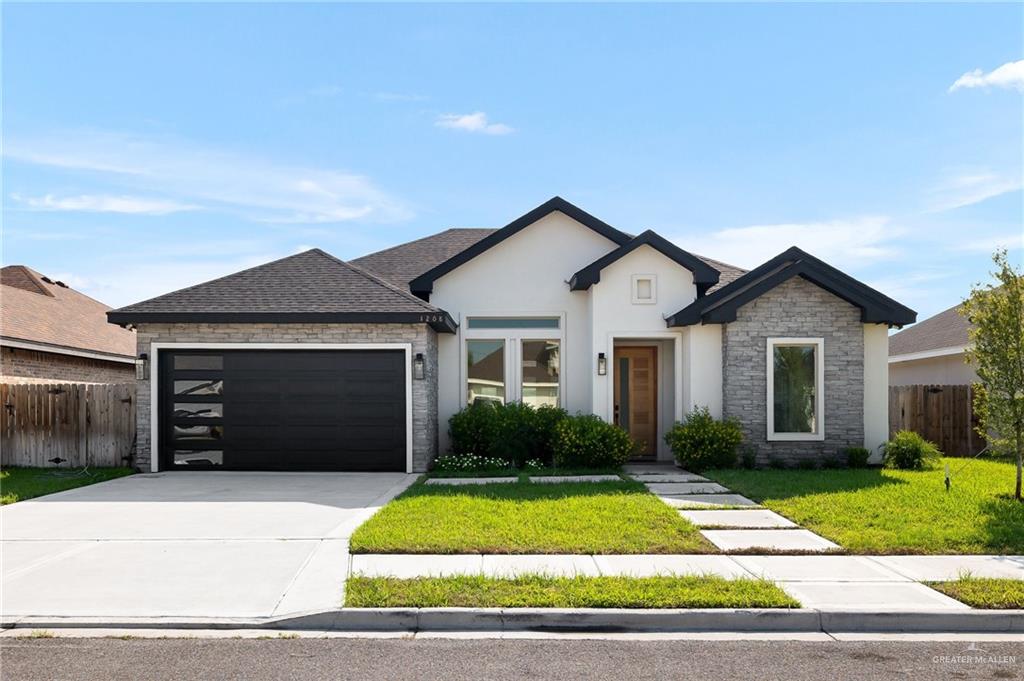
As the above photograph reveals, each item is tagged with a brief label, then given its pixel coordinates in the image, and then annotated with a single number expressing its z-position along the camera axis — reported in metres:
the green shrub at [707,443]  13.05
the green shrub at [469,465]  13.40
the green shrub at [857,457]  13.32
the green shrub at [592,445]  13.27
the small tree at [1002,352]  10.25
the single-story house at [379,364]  13.51
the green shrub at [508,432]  14.03
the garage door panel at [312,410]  13.58
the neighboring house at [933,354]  20.55
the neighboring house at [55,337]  18.12
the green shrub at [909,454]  13.48
